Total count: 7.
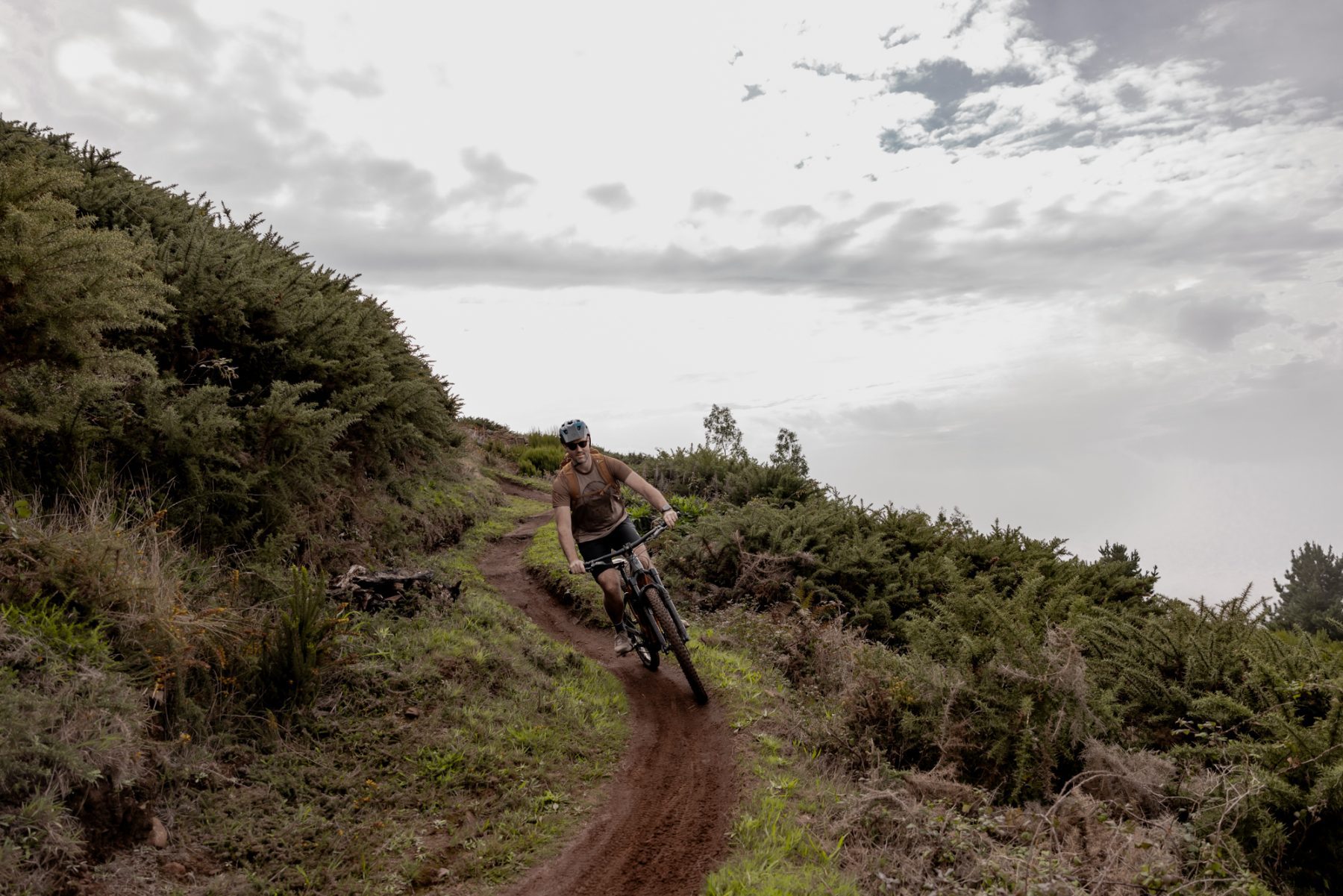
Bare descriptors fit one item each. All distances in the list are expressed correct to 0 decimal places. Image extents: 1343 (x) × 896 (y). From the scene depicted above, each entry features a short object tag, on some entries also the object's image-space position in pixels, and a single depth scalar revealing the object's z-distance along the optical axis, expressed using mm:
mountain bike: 7938
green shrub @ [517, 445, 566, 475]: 24609
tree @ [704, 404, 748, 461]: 29312
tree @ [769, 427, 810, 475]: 24434
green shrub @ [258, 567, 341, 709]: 6215
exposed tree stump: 8055
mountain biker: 8438
